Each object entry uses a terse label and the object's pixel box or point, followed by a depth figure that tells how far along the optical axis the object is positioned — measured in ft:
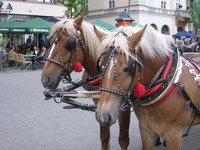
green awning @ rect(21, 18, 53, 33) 45.73
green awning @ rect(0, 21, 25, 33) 46.23
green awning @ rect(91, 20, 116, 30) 48.29
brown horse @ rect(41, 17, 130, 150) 9.82
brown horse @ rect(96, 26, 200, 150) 6.74
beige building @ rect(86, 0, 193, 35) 95.96
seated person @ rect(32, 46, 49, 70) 47.60
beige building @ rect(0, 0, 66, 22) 59.41
